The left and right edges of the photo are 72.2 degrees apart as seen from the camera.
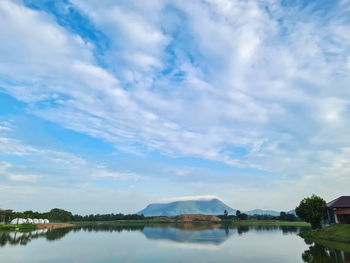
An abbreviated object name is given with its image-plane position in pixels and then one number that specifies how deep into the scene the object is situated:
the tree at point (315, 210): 64.38
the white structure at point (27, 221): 128.27
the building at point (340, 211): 61.94
